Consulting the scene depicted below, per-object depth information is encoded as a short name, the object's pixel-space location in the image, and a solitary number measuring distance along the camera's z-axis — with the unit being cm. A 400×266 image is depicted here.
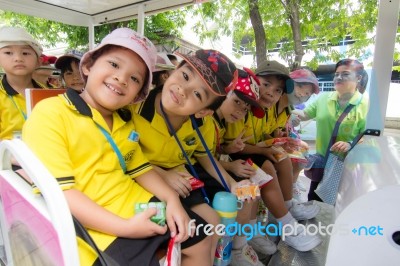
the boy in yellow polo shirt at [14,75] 178
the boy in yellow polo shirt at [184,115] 126
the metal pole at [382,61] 159
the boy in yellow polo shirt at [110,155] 94
